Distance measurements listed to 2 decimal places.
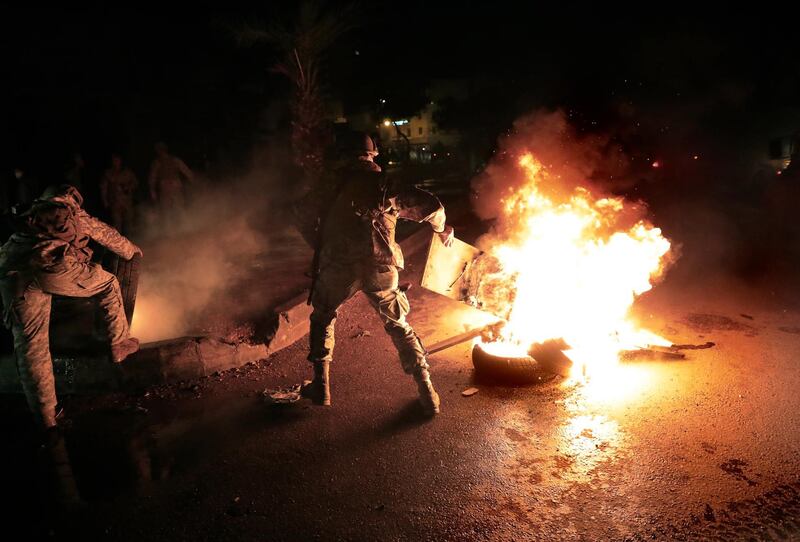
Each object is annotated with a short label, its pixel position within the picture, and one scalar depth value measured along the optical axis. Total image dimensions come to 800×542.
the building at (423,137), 38.83
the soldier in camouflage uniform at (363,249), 4.10
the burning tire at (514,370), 4.58
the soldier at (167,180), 11.27
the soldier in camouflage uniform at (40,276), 4.12
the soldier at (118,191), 10.27
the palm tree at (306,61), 16.67
